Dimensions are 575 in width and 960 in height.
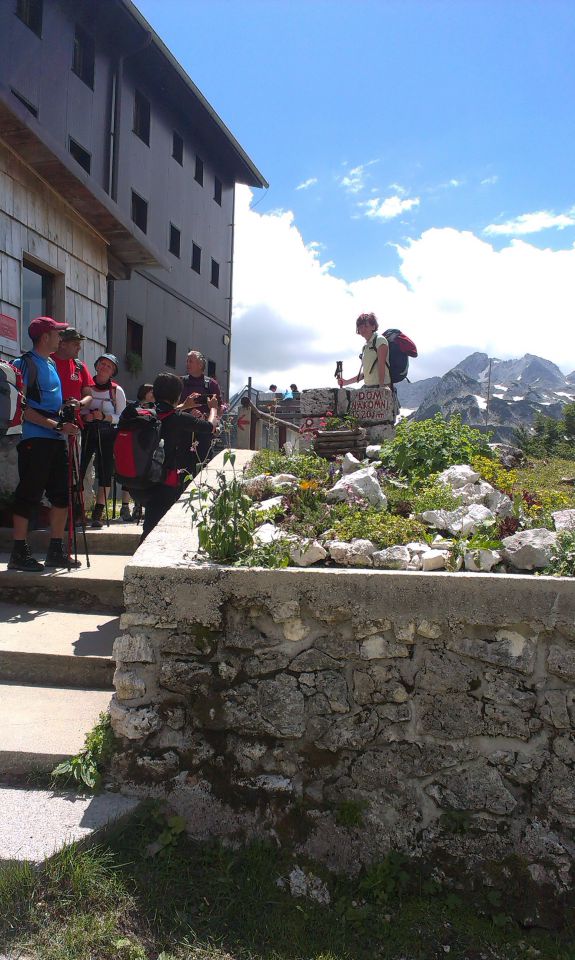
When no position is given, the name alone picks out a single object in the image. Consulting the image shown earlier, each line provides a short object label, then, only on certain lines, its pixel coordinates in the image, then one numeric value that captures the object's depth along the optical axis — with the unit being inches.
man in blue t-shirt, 165.6
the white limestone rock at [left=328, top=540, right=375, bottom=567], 111.3
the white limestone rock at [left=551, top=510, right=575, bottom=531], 124.4
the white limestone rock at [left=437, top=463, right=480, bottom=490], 149.3
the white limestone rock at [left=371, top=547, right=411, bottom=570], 109.2
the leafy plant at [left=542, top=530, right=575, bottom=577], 106.7
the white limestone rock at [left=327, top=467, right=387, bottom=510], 141.3
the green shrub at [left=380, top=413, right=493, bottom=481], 167.6
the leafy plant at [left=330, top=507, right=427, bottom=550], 120.6
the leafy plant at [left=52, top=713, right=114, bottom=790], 103.0
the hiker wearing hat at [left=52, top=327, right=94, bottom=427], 187.9
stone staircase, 100.8
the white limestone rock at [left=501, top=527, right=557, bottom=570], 110.0
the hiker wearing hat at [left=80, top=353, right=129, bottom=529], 214.5
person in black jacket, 162.9
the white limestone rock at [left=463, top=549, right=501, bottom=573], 108.7
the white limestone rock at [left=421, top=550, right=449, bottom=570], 107.7
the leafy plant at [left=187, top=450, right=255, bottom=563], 112.3
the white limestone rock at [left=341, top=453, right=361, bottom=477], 167.5
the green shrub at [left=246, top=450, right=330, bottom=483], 165.2
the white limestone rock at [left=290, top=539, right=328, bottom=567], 112.5
